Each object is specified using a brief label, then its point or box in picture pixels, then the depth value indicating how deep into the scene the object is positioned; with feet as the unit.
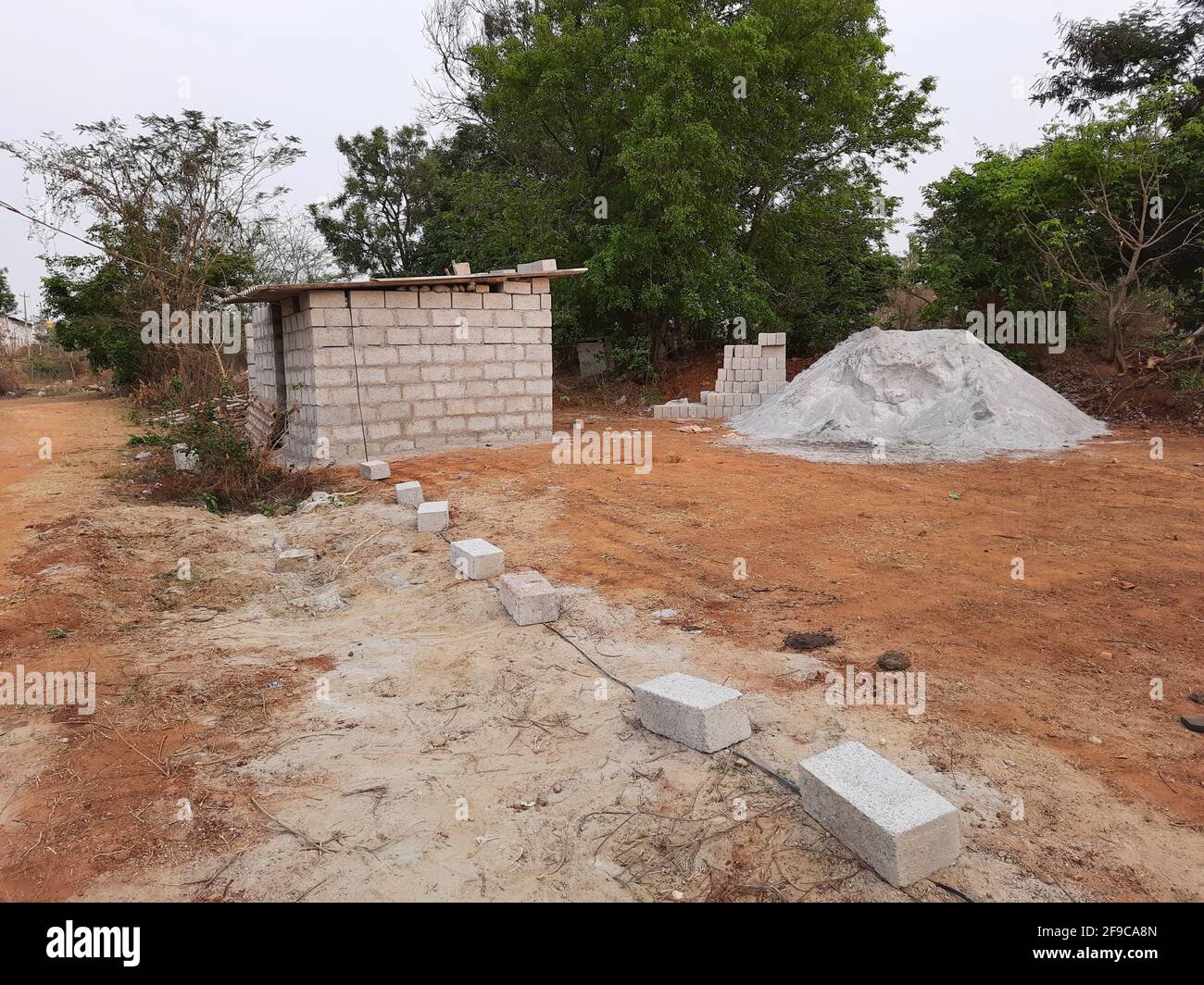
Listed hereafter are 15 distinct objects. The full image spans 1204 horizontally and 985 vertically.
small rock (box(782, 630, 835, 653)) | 14.43
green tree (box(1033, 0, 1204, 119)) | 53.21
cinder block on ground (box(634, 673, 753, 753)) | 10.67
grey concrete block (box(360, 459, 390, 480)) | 29.71
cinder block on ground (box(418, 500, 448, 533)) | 23.02
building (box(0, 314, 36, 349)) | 96.07
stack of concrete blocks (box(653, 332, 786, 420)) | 49.67
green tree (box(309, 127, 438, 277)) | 80.33
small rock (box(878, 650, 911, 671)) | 13.33
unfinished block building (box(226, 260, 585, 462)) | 32.42
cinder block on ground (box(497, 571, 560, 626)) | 15.97
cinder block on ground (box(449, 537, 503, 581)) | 18.71
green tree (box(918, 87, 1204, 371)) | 40.96
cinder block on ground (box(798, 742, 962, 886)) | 8.06
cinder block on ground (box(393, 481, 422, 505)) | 25.58
